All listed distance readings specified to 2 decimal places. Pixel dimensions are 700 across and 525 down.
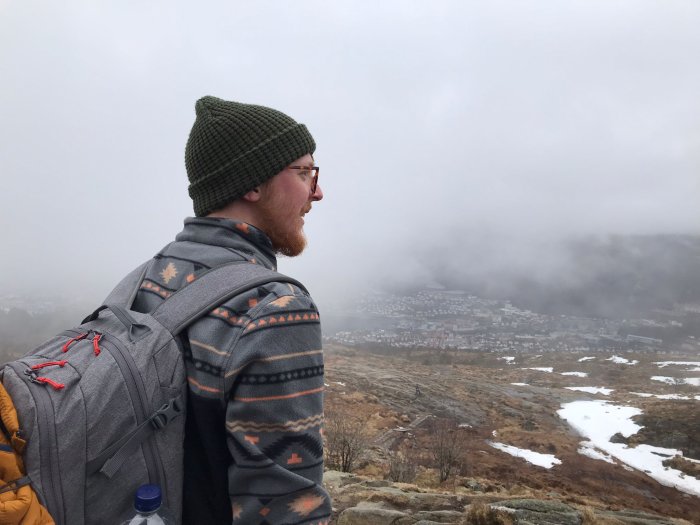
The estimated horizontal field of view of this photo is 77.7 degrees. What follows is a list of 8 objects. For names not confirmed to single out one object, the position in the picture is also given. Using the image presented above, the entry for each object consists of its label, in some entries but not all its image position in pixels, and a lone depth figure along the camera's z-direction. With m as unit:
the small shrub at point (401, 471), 11.54
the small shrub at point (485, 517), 6.80
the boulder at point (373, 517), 6.97
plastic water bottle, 1.28
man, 1.32
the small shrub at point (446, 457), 12.73
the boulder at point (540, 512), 6.93
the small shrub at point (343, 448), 11.97
